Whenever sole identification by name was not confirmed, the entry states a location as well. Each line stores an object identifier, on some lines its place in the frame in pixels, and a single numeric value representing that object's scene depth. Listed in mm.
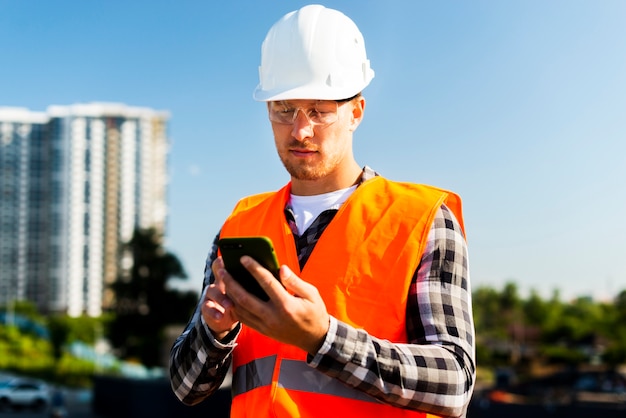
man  1255
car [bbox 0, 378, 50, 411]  29031
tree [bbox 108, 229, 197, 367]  48000
